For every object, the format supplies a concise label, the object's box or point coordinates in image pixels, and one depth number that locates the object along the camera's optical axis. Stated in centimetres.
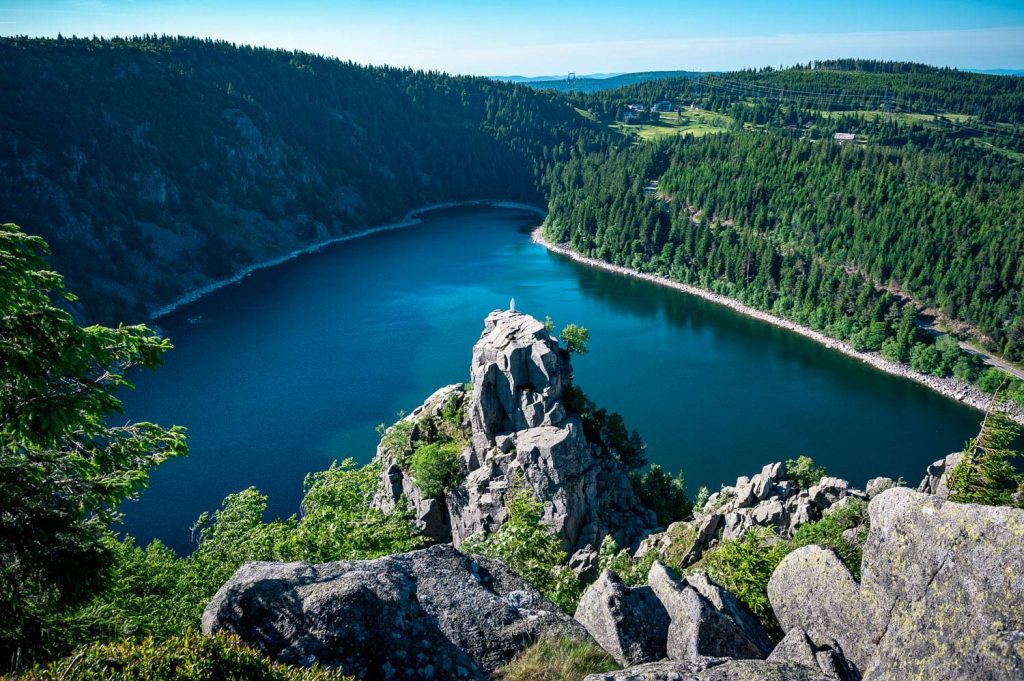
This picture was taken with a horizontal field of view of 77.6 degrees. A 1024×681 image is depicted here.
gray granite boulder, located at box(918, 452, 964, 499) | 2738
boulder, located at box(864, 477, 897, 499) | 3035
